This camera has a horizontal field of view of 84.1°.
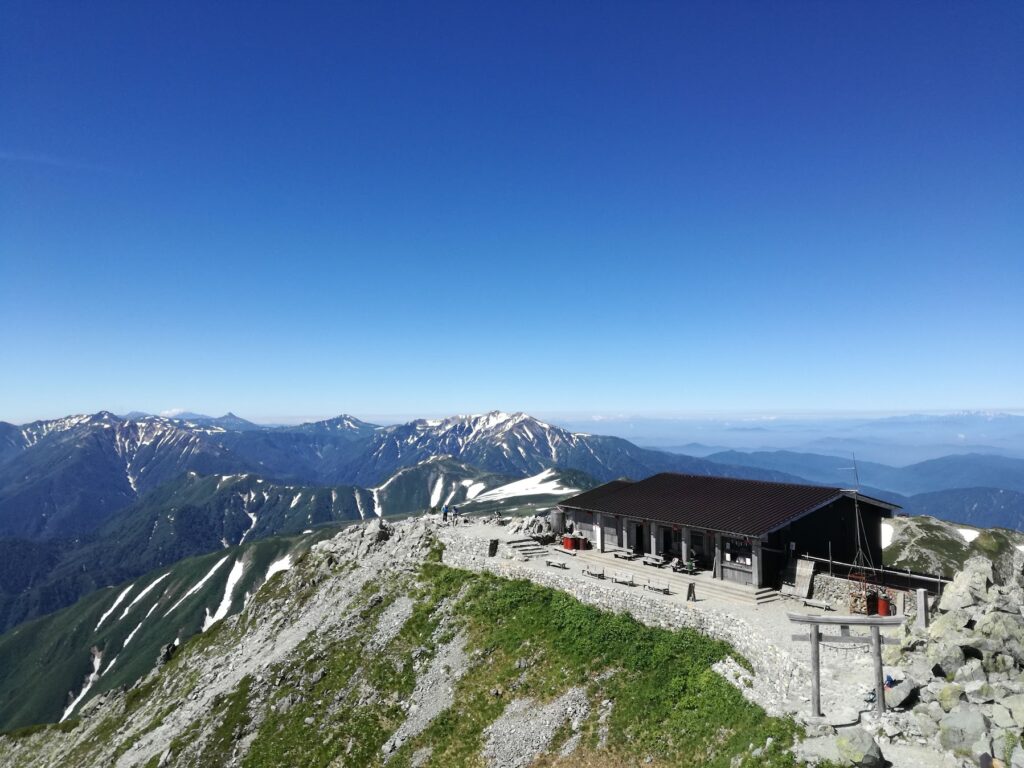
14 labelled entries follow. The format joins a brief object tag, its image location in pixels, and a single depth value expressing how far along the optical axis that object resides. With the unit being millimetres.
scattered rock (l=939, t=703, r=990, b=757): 17375
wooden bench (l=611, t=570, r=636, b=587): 38409
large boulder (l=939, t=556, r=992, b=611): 25155
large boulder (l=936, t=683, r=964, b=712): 19406
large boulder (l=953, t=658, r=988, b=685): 20375
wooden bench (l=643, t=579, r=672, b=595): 36416
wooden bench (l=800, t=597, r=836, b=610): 34594
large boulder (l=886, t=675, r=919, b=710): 20922
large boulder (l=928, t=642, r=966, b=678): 21391
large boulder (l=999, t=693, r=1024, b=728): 17234
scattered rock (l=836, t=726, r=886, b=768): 17672
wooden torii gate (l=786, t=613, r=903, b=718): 21766
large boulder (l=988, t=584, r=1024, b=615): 22953
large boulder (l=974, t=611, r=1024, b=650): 21078
